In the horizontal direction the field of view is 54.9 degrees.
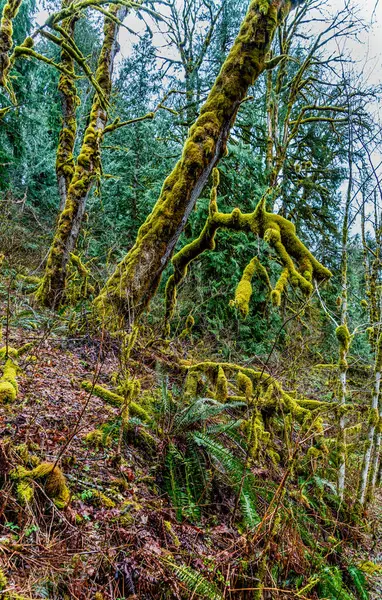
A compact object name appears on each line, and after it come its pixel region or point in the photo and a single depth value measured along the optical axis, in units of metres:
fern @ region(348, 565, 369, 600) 3.68
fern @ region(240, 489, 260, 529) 3.29
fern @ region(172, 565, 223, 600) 2.45
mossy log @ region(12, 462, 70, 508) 2.56
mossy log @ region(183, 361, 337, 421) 5.50
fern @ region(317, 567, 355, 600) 3.30
